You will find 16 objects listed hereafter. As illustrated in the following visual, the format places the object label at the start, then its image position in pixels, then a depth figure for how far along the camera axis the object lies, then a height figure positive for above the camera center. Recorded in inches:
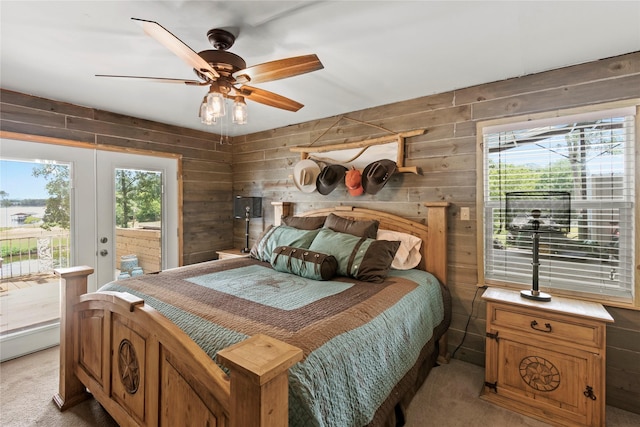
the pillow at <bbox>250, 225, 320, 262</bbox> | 105.1 -11.0
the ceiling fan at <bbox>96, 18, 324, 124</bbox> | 61.1 +29.7
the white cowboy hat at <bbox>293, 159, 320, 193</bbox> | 134.7 +15.7
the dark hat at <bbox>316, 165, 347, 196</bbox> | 126.6 +13.5
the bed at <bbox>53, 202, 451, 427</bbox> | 40.3 -22.9
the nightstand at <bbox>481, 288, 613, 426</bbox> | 70.1 -37.5
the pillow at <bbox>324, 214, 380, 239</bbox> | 105.4 -6.2
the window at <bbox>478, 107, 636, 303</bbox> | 79.4 +2.0
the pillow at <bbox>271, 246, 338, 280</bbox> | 89.4 -16.6
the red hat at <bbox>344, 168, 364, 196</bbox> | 121.0 +10.9
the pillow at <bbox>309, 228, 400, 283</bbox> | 88.9 -13.8
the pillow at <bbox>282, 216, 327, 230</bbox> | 119.0 -5.2
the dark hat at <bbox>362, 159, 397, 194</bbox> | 111.6 +13.1
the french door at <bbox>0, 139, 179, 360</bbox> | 107.7 -7.2
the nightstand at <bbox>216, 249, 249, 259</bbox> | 151.1 -22.5
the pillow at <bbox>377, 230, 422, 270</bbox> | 103.6 -15.0
